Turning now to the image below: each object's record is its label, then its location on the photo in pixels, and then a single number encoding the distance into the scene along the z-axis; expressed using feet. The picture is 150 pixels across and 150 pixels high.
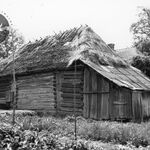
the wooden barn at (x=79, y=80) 49.62
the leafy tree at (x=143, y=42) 71.36
